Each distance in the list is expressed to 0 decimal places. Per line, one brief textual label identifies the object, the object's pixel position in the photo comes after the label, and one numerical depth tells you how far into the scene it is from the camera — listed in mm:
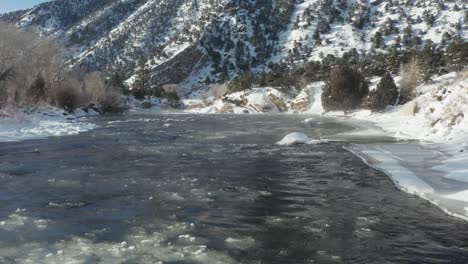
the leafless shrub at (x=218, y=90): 146450
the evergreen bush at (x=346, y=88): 73625
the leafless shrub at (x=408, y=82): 68750
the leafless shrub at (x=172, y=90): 150025
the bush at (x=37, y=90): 63184
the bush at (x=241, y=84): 127625
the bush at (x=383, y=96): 66062
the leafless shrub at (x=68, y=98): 75938
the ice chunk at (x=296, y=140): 31281
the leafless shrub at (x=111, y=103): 91906
